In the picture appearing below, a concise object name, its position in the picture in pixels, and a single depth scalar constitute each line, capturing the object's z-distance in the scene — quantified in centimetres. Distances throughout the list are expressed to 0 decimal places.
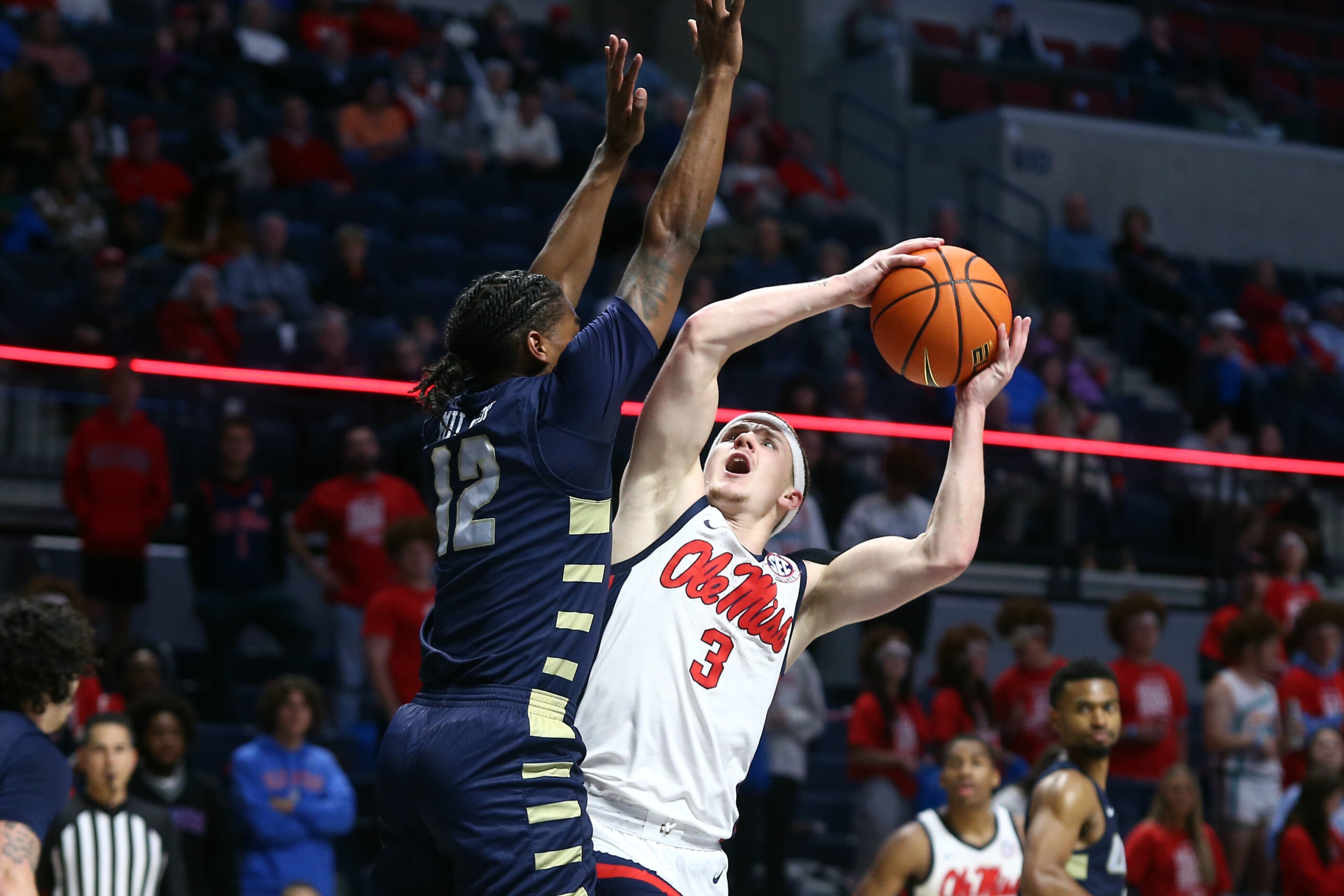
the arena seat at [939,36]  1836
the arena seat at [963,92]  1741
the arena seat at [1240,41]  1959
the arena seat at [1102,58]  1897
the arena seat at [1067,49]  1877
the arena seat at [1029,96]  1745
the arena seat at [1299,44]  2003
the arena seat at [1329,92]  1941
